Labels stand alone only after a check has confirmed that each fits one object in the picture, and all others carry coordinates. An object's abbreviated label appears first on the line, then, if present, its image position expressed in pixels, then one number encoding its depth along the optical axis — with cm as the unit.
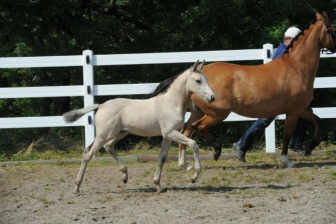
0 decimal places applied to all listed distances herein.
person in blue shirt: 1810
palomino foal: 1313
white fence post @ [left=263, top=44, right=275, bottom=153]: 1952
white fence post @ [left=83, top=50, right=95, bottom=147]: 1923
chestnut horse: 1625
